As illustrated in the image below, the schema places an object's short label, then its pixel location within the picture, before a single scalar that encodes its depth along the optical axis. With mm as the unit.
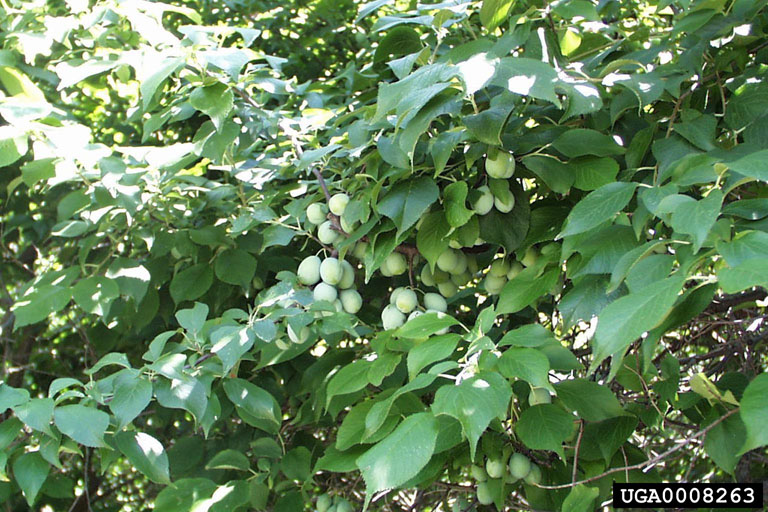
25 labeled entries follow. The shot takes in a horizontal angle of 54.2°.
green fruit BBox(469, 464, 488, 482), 1430
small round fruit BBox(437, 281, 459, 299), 1521
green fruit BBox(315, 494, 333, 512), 1680
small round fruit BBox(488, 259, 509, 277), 1447
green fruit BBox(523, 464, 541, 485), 1373
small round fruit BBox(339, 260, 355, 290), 1445
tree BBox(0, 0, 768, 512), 1004
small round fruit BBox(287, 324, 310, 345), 1258
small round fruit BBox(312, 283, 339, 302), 1386
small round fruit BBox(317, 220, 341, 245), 1448
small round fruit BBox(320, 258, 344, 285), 1398
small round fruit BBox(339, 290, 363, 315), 1423
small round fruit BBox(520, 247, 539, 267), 1386
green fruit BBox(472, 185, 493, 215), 1351
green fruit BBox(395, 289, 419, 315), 1385
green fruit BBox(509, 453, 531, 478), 1349
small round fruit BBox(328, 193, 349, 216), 1417
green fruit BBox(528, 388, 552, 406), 1223
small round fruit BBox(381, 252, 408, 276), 1479
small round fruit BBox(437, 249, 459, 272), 1444
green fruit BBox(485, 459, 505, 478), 1364
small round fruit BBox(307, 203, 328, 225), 1470
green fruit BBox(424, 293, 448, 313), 1415
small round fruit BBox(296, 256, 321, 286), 1428
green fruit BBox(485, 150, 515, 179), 1286
